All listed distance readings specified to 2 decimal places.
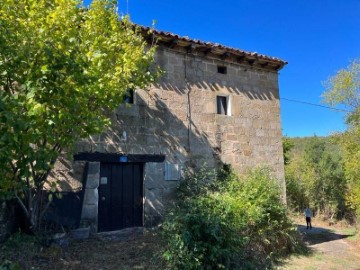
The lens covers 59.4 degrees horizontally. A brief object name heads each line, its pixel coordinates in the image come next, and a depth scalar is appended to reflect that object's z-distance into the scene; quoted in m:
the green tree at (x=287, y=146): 20.95
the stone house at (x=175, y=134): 7.61
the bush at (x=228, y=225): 5.34
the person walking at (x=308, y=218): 14.29
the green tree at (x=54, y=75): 3.71
